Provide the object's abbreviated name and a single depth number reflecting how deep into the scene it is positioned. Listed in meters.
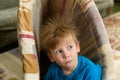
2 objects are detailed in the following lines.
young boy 0.97
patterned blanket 0.88
